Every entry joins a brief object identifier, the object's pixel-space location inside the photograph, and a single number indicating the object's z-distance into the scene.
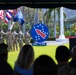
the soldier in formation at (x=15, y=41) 21.19
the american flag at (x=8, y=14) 28.63
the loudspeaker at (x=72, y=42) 7.47
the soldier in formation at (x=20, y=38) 21.07
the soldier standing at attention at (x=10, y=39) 20.17
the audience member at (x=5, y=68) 2.60
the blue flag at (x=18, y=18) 26.05
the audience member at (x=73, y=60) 4.04
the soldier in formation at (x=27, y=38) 21.52
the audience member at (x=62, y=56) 3.60
